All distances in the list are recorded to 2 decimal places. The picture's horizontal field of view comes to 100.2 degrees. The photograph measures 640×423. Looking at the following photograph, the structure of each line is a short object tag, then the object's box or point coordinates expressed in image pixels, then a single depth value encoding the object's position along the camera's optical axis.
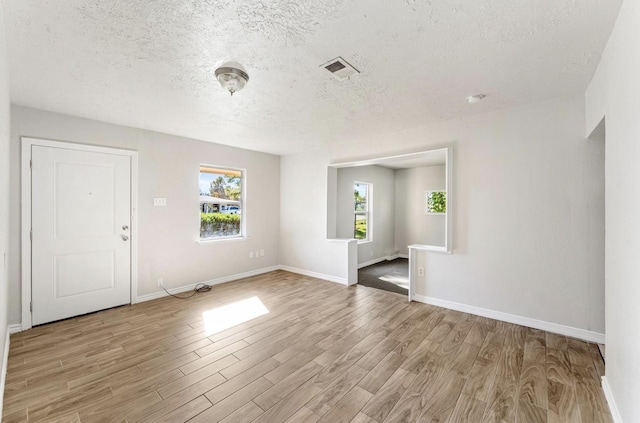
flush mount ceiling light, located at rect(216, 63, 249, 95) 2.04
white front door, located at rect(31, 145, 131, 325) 3.11
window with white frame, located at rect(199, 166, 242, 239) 4.69
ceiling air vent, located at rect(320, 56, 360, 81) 2.10
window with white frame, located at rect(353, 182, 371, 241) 6.46
